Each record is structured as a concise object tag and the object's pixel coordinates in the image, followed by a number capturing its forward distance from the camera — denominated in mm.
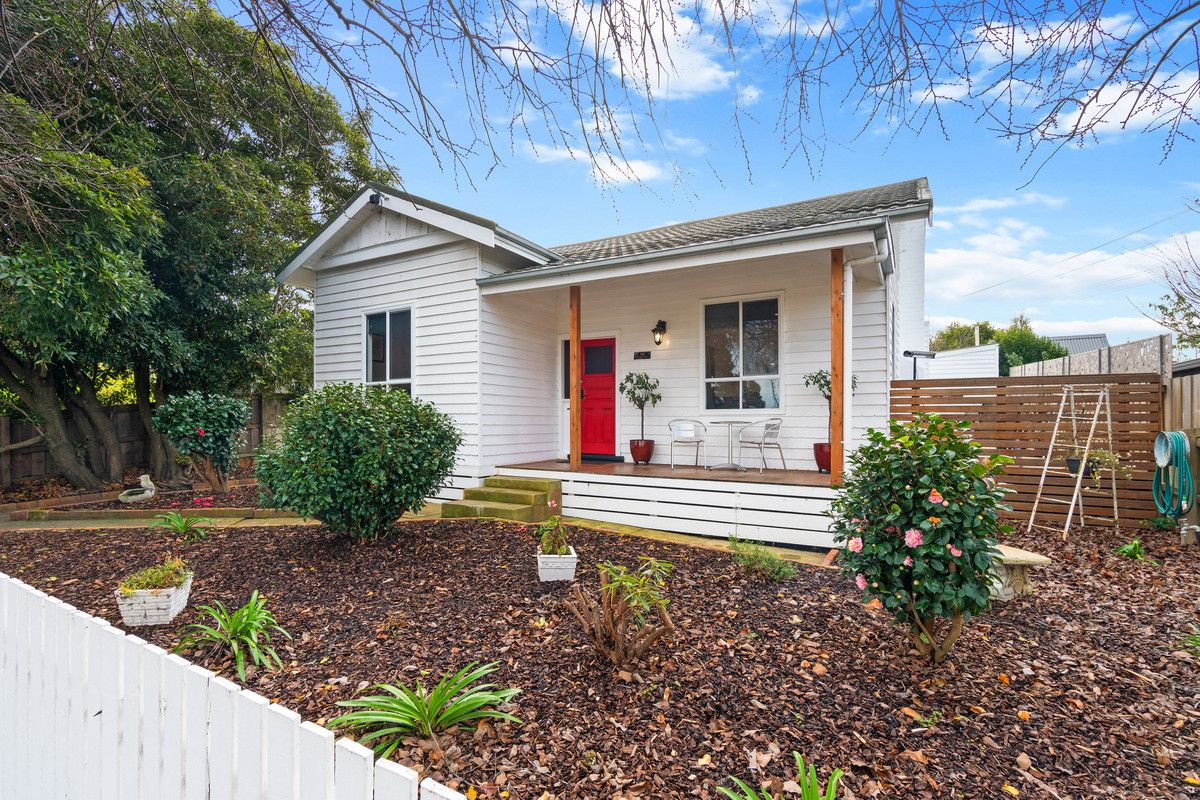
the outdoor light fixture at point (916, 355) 8844
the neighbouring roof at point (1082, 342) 26641
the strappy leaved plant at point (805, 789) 1782
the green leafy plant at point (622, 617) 2928
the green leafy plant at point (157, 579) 3654
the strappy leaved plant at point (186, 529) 5633
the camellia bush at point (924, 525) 2721
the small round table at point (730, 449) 7362
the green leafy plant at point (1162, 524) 5828
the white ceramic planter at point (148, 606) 3613
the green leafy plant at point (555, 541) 4324
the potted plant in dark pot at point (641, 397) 7957
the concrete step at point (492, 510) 6465
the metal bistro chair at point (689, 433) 7473
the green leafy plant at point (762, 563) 4375
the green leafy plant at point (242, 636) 3166
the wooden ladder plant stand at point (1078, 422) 5871
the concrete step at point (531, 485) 7059
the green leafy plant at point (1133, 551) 5047
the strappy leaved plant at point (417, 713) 2322
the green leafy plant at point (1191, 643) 3223
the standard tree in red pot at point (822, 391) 6664
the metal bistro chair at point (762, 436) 6887
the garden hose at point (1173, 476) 5383
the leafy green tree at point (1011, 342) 27342
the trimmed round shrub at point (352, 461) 4773
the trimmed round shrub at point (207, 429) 7457
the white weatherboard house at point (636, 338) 5996
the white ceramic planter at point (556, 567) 4246
